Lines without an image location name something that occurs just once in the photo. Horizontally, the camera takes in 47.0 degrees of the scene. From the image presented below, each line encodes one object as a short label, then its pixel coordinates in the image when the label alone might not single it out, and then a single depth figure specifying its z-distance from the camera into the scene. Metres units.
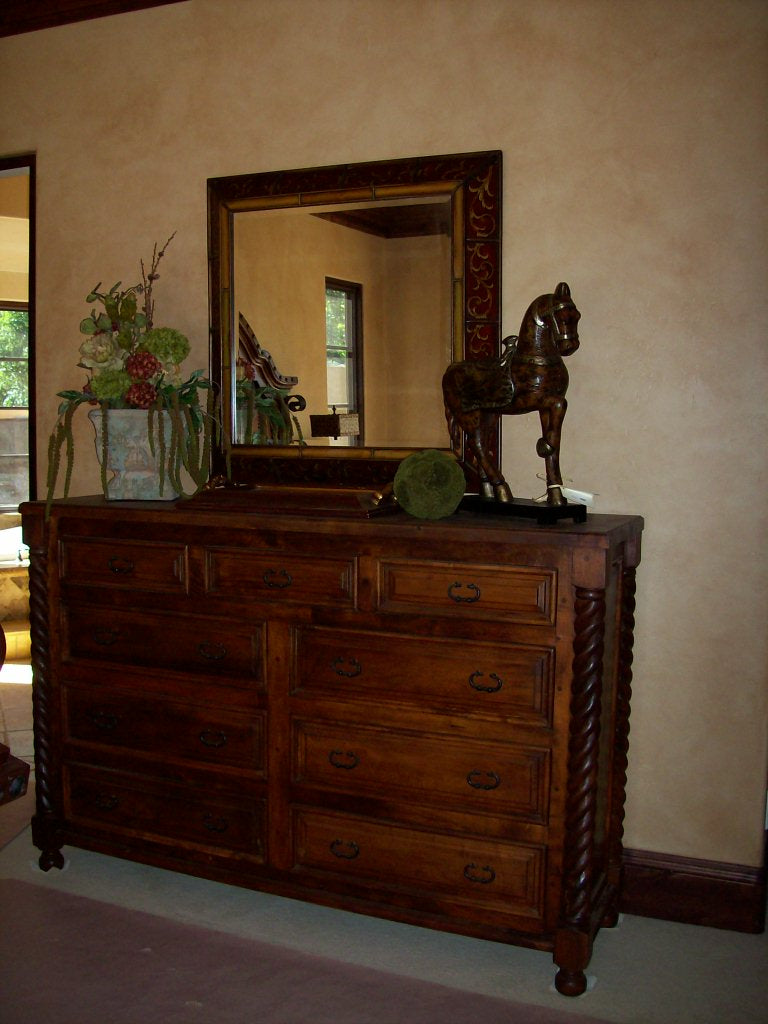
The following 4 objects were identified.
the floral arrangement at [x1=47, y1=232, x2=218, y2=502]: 2.63
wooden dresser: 2.11
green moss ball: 2.26
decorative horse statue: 2.30
